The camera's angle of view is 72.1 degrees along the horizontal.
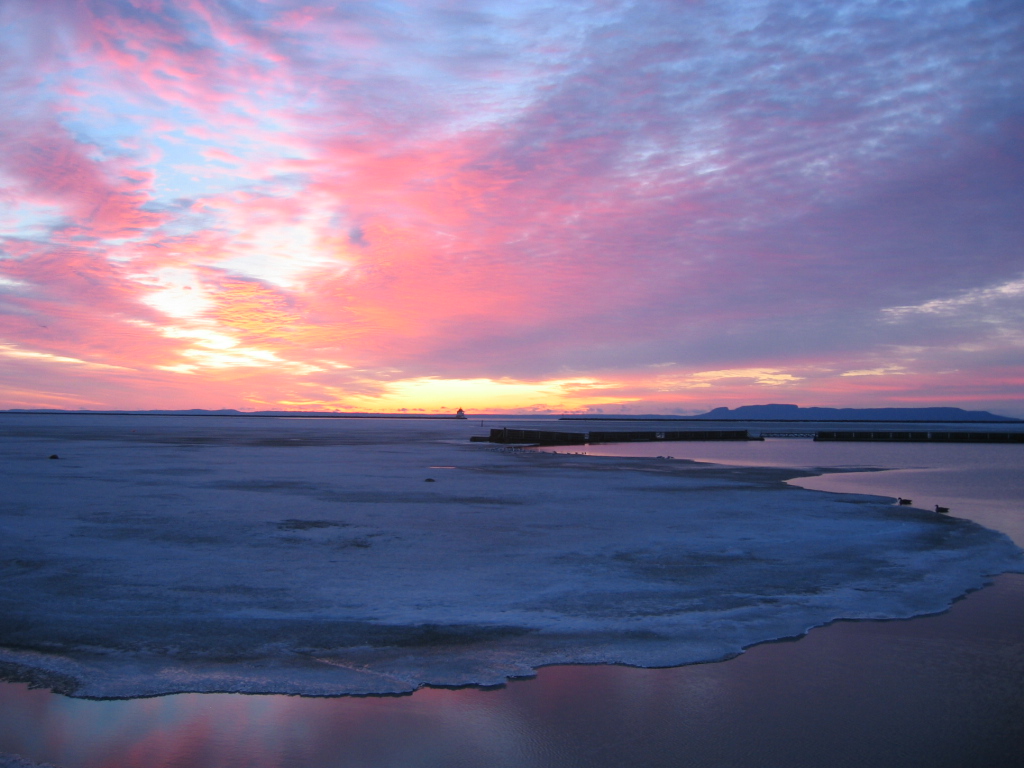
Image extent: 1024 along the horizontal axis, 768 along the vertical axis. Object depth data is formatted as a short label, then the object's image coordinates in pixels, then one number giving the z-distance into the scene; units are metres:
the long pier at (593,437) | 55.88
